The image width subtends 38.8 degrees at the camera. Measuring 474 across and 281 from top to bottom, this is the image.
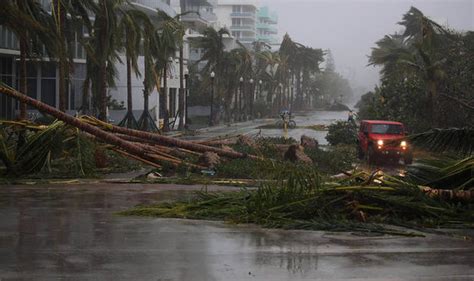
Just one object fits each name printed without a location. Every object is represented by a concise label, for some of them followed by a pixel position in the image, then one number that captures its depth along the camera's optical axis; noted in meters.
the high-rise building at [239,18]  185.00
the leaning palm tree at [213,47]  70.91
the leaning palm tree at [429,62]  35.09
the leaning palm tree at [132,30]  34.53
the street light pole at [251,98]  88.76
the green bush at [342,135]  38.49
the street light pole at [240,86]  77.28
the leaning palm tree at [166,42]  47.12
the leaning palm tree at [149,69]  38.94
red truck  27.81
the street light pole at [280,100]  121.00
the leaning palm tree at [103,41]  32.56
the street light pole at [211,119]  65.89
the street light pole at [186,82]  56.53
